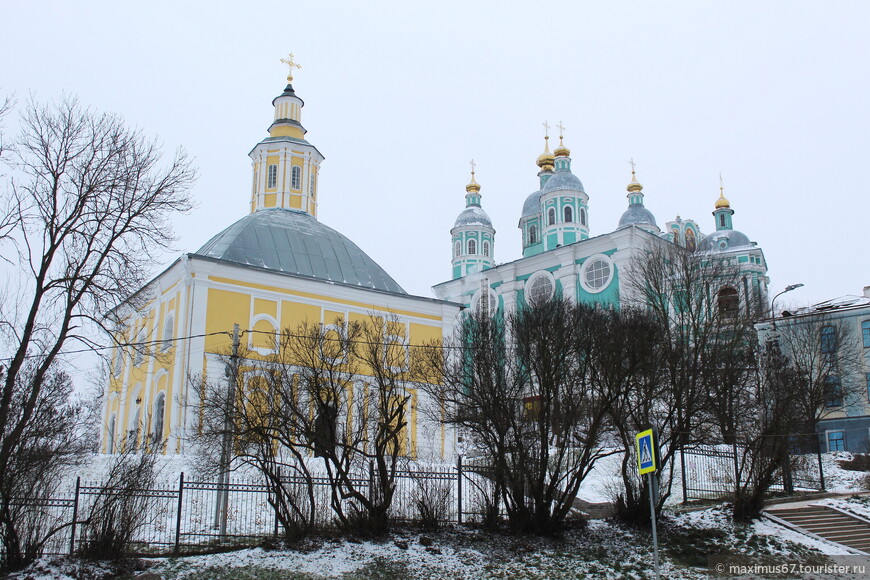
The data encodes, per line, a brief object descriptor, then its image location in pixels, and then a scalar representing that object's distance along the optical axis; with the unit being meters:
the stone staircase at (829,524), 15.55
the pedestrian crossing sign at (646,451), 11.03
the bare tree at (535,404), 15.18
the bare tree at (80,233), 12.66
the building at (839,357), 27.30
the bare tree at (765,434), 16.39
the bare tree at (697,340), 17.45
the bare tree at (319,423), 14.34
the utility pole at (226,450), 13.83
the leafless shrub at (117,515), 12.45
